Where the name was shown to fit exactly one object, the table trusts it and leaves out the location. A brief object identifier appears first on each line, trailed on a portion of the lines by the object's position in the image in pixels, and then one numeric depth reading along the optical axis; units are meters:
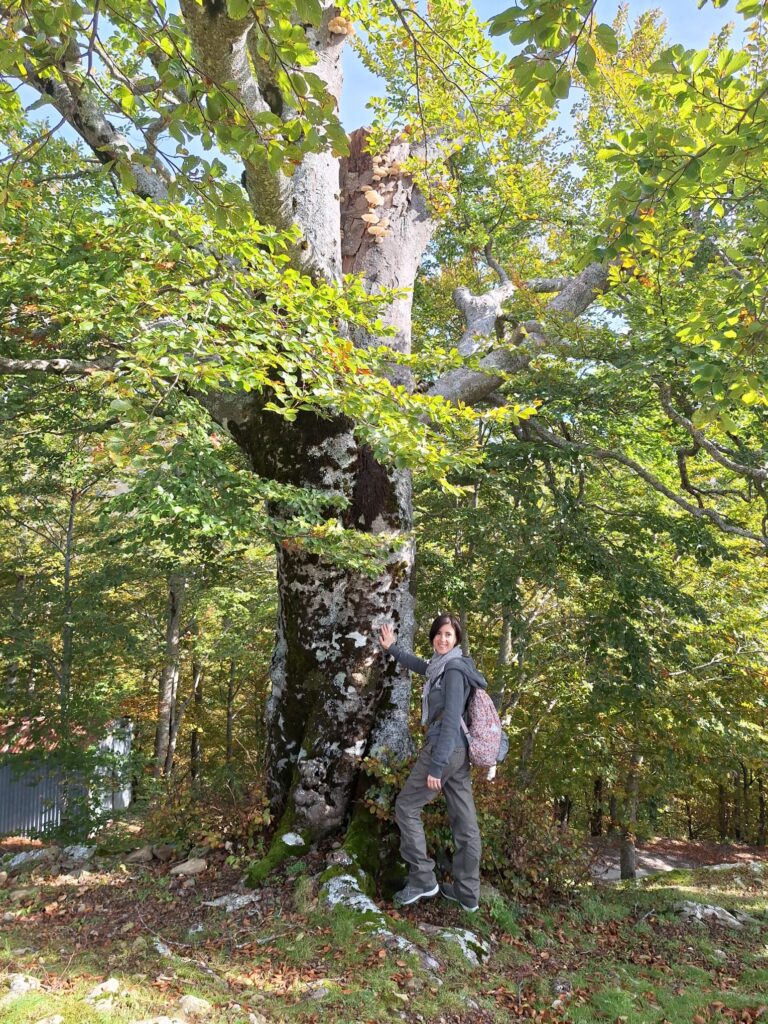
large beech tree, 2.29
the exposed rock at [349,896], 4.15
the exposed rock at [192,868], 5.08
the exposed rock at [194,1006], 2.96
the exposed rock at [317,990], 3.28
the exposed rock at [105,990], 3.00
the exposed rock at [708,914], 5.95
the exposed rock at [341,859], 4.57
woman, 4.41
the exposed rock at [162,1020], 2.74
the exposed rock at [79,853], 5.87
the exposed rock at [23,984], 2.94
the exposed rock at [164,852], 5.47
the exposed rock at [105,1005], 2.87
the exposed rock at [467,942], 4.01
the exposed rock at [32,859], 5.90
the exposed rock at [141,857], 5.50
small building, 7.96
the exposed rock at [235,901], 4.44
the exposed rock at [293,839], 4.93
